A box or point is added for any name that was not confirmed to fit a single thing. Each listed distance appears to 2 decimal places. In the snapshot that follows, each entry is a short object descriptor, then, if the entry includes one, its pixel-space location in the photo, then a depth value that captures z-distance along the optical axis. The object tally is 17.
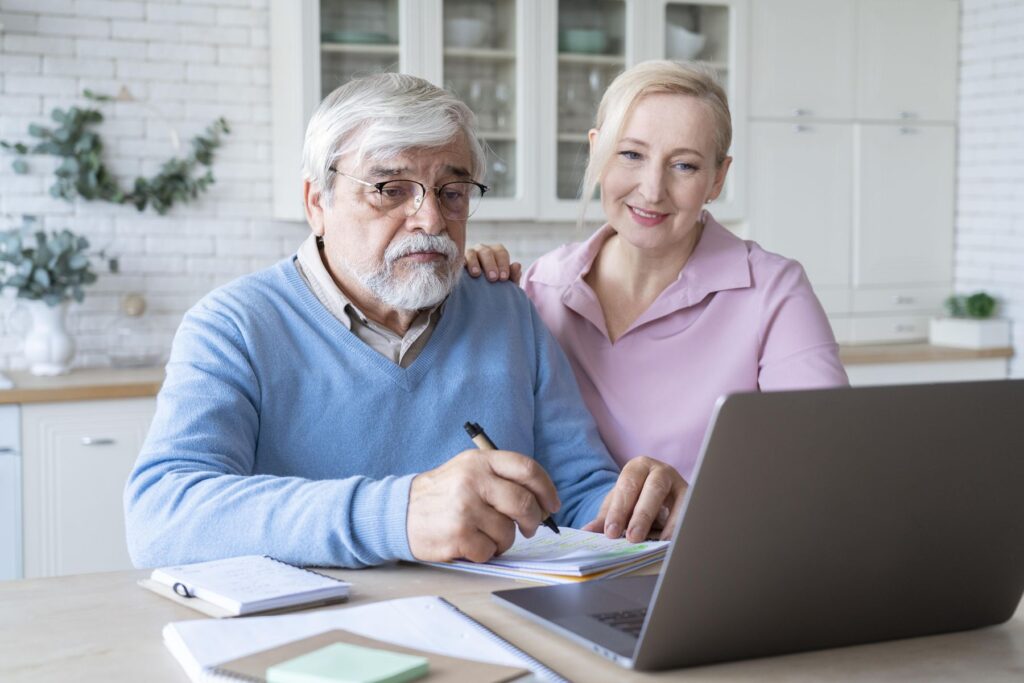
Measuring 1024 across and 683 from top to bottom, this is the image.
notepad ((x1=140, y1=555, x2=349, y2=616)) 1.25
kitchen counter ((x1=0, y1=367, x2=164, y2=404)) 3.55
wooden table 1.10
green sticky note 0.97
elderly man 1.59
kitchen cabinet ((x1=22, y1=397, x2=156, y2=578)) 3.59
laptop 1.01
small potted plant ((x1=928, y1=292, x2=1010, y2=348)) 4.85
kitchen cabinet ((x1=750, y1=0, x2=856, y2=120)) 4.73
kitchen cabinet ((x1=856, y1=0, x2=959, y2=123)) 4.93
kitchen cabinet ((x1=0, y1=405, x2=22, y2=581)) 3.54
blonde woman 2.26
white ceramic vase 3.86
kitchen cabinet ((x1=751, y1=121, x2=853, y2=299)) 4.79
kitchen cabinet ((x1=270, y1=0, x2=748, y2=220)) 4.12
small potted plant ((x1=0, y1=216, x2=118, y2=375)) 3.84
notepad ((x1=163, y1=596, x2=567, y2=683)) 1.08
